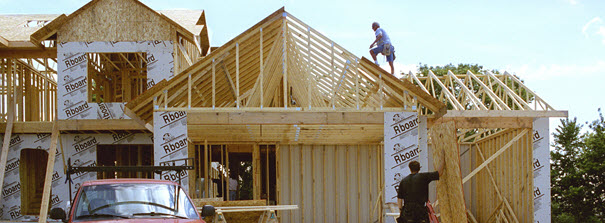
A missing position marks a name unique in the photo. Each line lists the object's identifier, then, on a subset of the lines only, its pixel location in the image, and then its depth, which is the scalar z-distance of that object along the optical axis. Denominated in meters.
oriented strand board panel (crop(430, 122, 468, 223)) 6.51
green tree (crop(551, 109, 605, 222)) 27.92
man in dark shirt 8.77
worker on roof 16.36
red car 8.16
